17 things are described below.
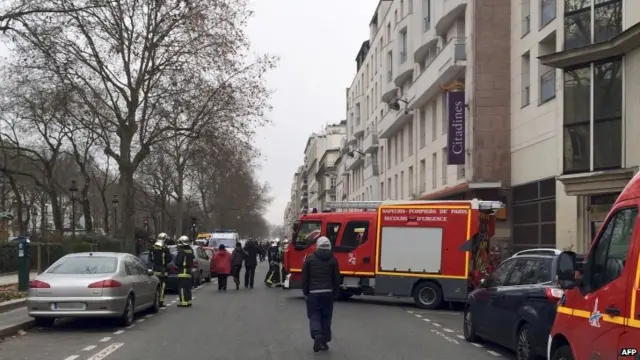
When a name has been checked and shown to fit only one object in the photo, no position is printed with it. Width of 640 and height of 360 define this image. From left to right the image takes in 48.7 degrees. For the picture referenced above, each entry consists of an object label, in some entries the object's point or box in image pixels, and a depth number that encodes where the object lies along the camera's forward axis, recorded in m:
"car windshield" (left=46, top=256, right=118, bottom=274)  13.90
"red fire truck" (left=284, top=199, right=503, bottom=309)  19.03
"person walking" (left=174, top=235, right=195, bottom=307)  18.36
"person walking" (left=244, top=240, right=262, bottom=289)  27.28
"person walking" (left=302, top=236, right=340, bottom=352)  11.11
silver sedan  13.16
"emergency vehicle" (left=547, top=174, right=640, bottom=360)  5.25
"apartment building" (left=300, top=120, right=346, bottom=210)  112.81
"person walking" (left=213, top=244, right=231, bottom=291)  25.11
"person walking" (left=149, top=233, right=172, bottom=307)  18.75
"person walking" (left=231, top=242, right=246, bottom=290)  26.55
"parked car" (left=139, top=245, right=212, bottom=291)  22.94
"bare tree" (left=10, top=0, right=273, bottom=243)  36.12
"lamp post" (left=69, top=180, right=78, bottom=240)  38.99
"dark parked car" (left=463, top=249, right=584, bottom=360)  9.35
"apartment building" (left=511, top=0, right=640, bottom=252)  19.16
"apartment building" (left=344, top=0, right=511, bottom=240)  28.94
